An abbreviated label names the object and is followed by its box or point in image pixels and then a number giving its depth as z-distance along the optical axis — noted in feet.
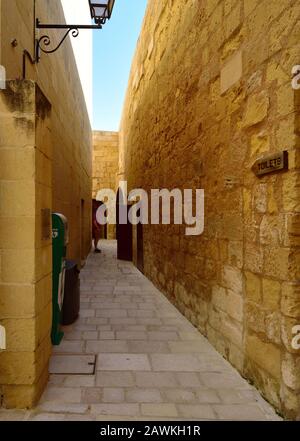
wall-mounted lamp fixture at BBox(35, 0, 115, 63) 13.17
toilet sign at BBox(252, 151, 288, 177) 7.36
